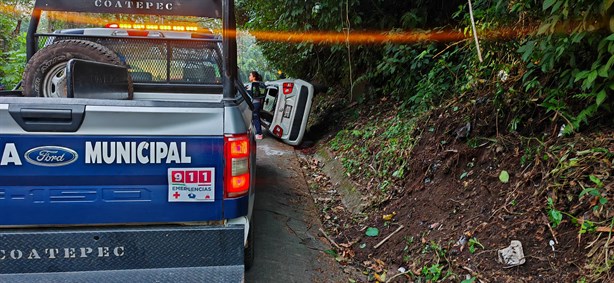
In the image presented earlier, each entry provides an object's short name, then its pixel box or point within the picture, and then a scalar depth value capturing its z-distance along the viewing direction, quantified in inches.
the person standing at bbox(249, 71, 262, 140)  360.0
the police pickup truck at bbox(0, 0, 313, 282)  94.6
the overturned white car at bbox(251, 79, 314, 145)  342.3
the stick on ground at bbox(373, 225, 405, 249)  161.0
